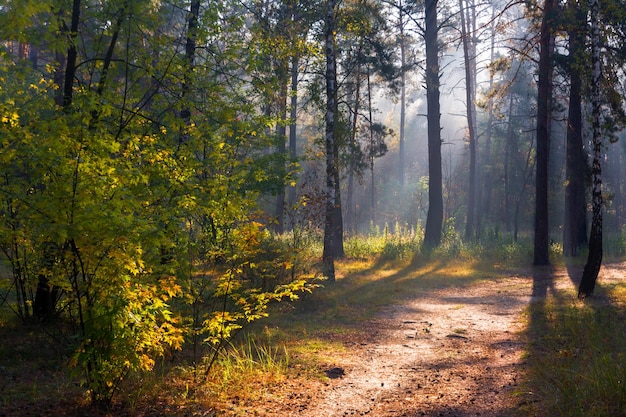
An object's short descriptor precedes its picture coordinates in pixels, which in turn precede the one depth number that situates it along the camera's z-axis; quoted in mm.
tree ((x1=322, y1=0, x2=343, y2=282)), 12641
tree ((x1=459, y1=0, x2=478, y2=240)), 27578
